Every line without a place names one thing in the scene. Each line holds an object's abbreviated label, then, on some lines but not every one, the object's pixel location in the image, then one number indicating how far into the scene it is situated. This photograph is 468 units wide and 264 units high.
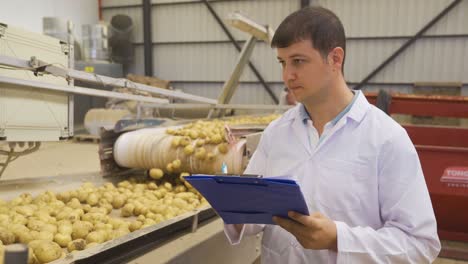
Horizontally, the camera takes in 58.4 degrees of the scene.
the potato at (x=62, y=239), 1.69
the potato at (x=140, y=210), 2.21
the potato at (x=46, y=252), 1.47
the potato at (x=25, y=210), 1.98
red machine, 3.01
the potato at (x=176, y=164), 2.77
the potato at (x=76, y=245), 1.65
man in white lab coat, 1.05
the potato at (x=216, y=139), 2.81
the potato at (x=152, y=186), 2.76
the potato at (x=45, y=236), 1.65
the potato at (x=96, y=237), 1.74
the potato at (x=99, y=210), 2.14
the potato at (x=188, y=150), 2.77
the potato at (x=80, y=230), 1.80
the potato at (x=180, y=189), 2.71
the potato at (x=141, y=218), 2.05
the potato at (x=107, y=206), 2.29
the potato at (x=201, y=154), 2.73
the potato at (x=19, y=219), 1.83
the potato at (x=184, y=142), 2.84
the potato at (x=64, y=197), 2.39
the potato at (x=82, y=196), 2.40
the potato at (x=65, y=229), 1.76
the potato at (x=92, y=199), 2.32
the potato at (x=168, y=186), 2.77
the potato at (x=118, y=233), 1.82
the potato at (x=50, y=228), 1.75
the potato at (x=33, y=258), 1.46
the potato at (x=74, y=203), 2.24
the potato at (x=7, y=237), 1.62
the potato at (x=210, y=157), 2.73
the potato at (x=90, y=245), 1.64
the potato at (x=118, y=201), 2.38
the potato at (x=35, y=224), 1.78
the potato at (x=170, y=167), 2.79
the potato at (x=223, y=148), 2.74
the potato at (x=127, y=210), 2.24
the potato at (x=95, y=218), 1.99
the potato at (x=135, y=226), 1.94
